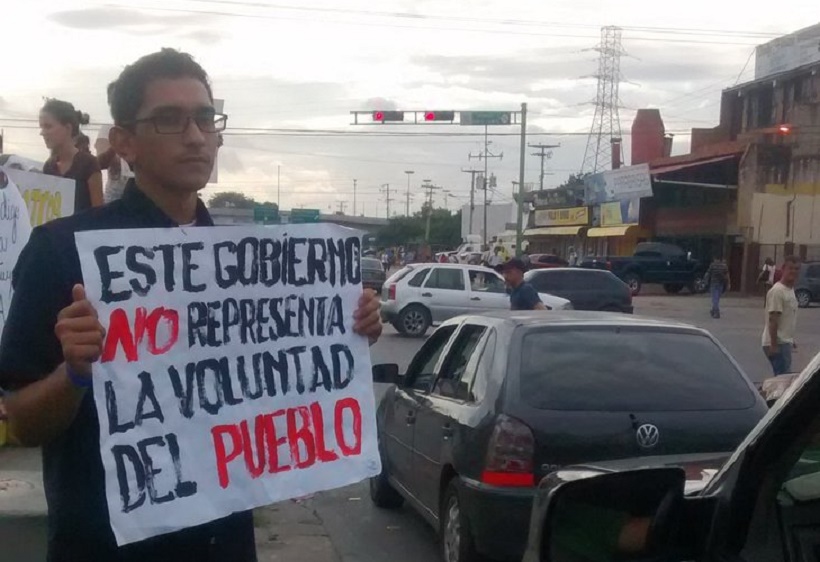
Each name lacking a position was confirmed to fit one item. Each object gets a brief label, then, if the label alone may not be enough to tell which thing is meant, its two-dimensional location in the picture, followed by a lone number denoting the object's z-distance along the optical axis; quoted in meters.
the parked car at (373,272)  40.66
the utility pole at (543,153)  116.66
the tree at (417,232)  121.62
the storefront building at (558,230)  64.31
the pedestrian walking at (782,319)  13.11
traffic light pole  49.72
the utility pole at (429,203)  111.13
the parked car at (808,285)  38.88
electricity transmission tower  83.19
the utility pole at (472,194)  106.40
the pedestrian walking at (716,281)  31.34
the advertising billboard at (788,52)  63.59
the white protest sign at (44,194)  6.93
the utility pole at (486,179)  93.24
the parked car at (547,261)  43.91
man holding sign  2.58
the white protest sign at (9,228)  6.40
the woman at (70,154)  6.20
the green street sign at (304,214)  26.17
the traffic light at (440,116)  49.72
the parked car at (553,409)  5.88
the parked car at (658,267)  43.25
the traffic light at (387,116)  49.88
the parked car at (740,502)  2.10
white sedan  24.56
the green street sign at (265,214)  27.36
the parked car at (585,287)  26.95
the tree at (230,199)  98.64
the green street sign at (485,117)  49.25
